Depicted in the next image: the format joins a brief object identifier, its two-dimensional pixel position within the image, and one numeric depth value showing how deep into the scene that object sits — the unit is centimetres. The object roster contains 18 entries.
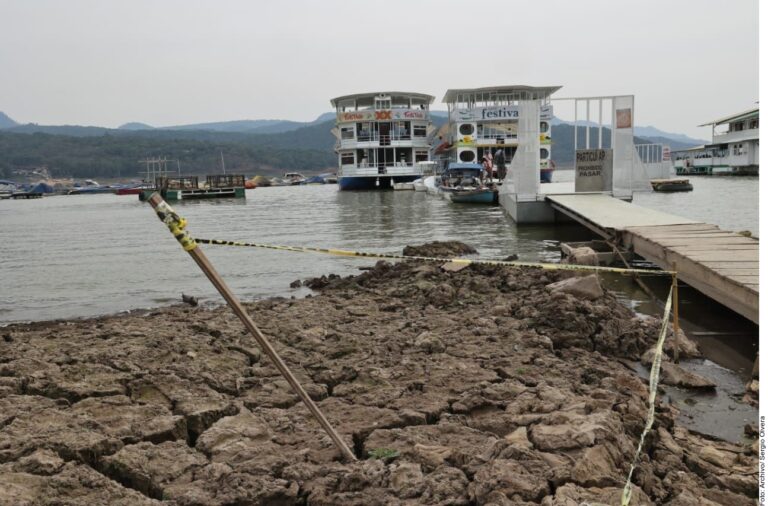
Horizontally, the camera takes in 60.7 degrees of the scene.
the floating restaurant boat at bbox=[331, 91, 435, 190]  5828
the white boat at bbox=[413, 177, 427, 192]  4912
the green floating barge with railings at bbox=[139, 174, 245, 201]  5372
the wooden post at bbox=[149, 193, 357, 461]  306
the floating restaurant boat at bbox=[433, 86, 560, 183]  5341
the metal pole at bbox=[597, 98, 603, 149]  2109
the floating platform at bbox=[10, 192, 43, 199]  7786
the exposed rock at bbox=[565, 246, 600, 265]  1152
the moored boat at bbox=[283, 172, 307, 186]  10951
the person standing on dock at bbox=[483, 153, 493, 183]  3719
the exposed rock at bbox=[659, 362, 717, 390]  573
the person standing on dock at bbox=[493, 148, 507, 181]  3936
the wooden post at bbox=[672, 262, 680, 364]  647
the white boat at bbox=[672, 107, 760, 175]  6494
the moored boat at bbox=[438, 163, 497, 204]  3197
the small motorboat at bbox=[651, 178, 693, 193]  4334
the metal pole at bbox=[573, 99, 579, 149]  2084
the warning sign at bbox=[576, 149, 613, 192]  2208
